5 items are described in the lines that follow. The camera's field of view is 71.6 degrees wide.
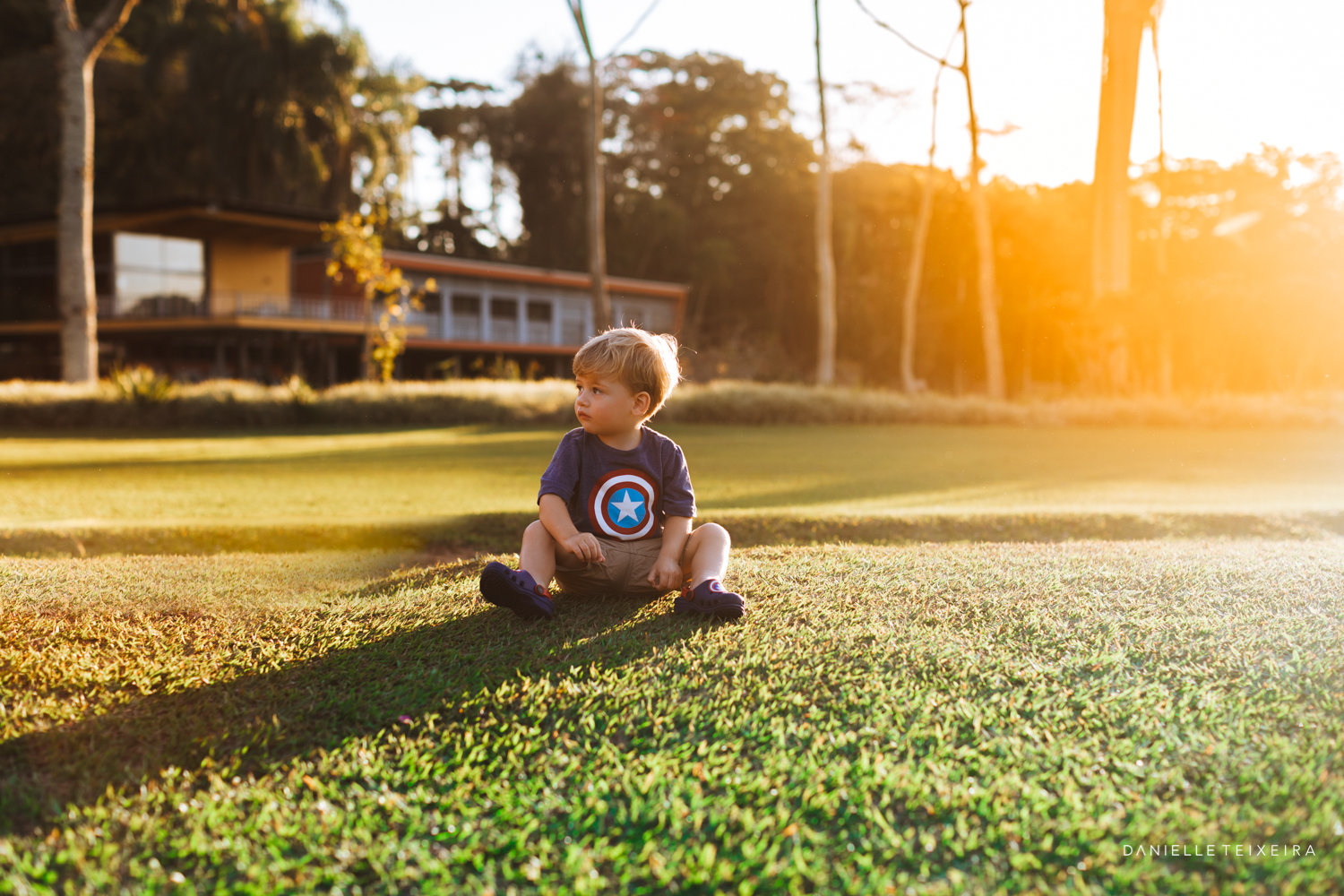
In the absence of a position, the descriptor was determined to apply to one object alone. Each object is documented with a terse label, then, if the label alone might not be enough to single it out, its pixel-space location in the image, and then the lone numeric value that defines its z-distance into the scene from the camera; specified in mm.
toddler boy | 2781
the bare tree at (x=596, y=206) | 18067
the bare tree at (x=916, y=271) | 30109
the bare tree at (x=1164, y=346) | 17141
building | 25719
